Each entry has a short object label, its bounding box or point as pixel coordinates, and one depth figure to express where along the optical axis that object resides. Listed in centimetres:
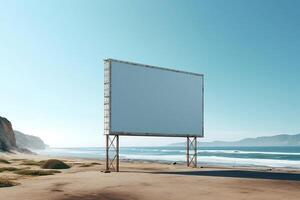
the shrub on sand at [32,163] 5312
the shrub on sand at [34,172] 3629
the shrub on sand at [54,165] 4688
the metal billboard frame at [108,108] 4003
